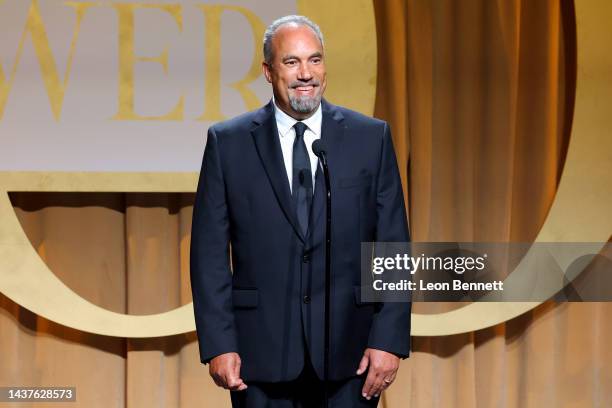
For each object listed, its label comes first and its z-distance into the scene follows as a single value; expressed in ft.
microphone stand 23.34
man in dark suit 23.95
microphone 23.37
